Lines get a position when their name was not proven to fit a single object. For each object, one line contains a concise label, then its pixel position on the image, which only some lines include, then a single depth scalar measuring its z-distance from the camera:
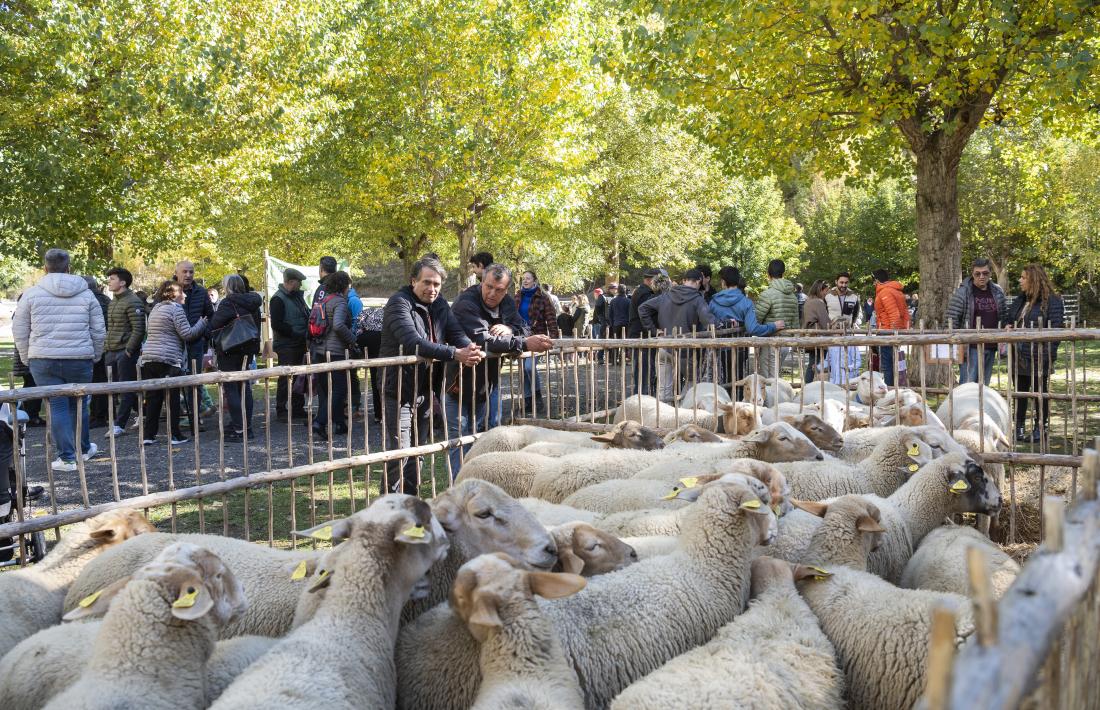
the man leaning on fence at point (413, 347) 6.50
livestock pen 1.47
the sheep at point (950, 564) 3.88
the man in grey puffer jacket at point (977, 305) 10.22
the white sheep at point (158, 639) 2.70
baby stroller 5.18
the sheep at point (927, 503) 4.42
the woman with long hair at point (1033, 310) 9.94
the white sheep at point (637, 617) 3.13
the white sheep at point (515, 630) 2.83
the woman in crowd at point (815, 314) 13.39
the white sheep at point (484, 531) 3.66
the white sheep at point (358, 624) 2.63
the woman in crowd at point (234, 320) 10.33
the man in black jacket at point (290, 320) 10.87
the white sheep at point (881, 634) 3.08
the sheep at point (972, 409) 7.25
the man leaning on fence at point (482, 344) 7.05
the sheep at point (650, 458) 5.58
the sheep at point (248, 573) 3.67
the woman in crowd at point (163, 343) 9.66
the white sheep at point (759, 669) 2.71
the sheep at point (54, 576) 3.63
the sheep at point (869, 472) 5.14
